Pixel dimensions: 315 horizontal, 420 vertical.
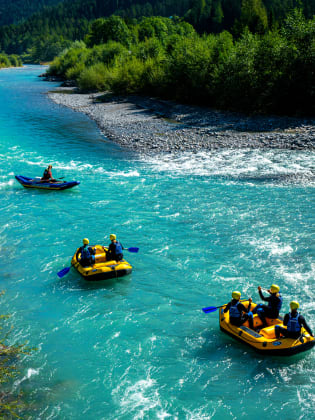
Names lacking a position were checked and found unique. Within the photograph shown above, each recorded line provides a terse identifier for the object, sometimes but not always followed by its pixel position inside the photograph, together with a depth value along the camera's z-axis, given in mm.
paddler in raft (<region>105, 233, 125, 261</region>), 14266
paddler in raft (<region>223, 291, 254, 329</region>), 10977
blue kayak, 22094
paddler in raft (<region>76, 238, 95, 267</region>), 14047
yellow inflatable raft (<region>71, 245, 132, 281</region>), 13758
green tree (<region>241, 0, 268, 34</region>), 72500
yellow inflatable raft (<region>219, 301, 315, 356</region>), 10234
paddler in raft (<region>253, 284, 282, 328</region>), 11117
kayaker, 22500
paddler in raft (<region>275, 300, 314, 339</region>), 10258
